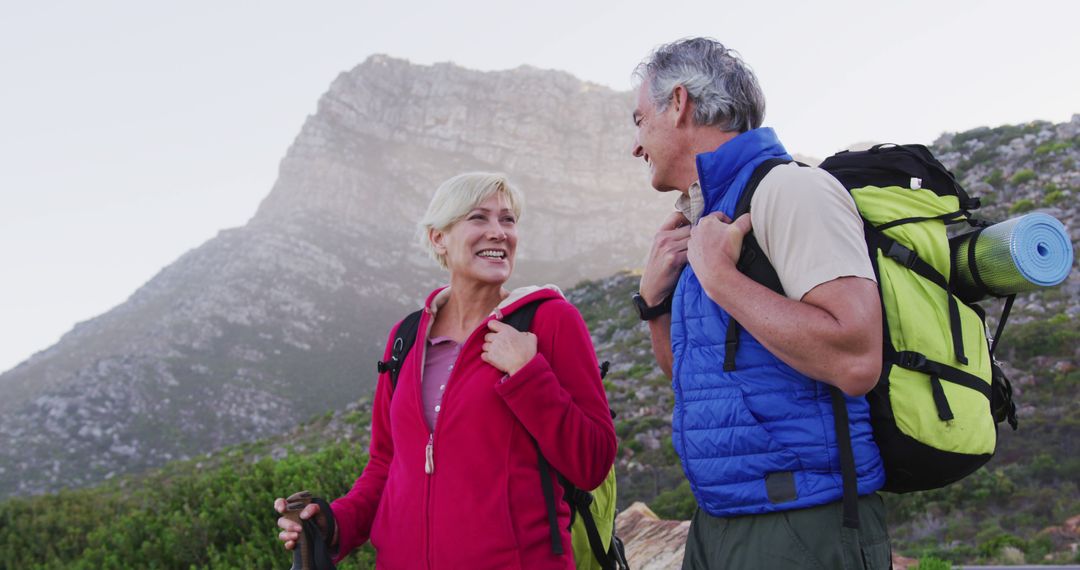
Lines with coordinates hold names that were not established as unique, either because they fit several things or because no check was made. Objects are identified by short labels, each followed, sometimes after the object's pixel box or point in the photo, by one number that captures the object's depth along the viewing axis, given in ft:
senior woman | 7.57
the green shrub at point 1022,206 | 62.85
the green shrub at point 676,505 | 30.10
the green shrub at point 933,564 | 12.18
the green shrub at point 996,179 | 73.92
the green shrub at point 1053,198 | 62.64
